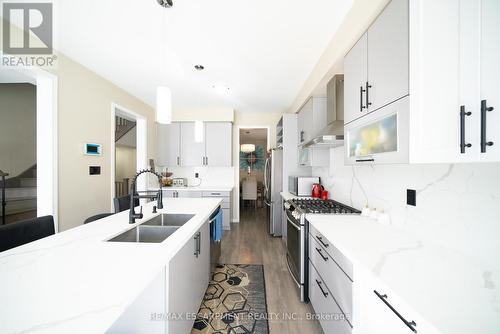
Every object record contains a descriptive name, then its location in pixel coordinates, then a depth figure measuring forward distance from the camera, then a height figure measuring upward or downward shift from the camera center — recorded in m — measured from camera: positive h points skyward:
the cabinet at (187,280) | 1.08 -0.79
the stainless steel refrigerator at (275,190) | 3.53 -0.46
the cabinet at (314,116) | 2.48 +0.66
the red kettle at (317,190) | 2.76 -0.36
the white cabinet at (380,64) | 0.97 +0.61
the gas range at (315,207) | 1.84 -0.44
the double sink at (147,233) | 1.40 -0.52
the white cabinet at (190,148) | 4.26 +0.38
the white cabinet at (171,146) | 4.27 +0.43
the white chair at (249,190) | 5.71 -0.75
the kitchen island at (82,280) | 0.55 -0.44
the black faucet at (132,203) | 1.43 -0.28
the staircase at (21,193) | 3.87 -0.59
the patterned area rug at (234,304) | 1.57 -1.33
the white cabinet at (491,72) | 0.60 +0.31
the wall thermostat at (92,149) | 2.52 +0.22
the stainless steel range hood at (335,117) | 1.80 +0.49
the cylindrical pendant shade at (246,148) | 6.26 +0.57
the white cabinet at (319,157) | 2.60 +0.11
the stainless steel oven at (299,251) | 1.82 -0.86
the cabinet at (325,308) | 1.17 -1.02
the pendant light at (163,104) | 1.66 +0.54
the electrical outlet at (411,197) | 1.27 -0.21
